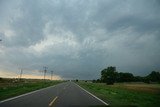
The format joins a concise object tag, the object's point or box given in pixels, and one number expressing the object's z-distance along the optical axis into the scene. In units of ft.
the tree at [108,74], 217.18
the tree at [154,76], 262.16
